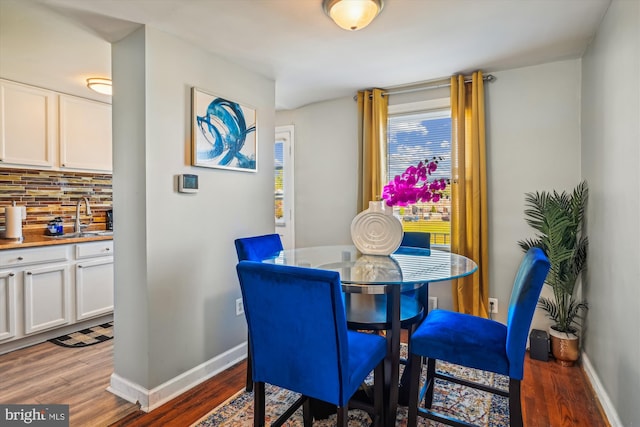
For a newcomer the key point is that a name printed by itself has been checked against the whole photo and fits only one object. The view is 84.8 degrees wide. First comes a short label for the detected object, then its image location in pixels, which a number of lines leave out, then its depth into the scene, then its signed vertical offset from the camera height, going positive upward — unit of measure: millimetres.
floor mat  2998 -1133
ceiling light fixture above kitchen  2932 +1062
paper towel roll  3037 -93
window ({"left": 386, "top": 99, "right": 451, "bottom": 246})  3203 +564
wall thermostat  2225 +171
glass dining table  1686 -329
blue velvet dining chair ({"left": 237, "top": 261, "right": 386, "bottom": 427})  1323 -504
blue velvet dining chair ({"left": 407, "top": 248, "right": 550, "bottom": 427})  1444 -607
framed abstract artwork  2342 +549
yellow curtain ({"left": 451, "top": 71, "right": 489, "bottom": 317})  2896 +153
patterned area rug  1892 -1154
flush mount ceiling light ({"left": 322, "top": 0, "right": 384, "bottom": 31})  1780 +1032
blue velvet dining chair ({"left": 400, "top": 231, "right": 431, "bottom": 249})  2811 -249
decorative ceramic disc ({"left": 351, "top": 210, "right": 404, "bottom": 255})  2221 -151
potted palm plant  2514 -360
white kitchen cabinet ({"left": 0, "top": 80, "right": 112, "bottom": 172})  2982 +744
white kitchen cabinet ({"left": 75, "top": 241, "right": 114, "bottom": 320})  3199 -652
